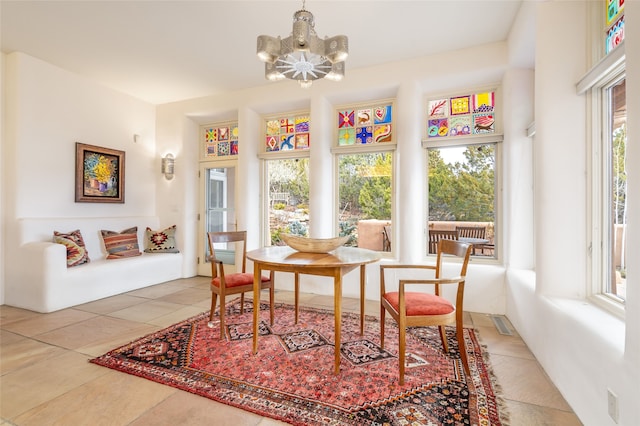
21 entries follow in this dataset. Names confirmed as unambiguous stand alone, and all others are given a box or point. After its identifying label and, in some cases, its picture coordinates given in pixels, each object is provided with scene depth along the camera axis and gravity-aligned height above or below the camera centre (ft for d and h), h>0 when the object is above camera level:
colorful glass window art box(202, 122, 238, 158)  16.21 +3.92
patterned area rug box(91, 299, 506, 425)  5.25 -3.53
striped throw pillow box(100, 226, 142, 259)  13.55 -1.51
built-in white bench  10.60 -2.35
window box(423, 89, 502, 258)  11.32 +1.60
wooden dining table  6.42 -1.17
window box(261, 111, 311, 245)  14.42 +1.81
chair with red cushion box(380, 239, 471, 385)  6.03 -2.11
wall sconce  16.14 +2.46
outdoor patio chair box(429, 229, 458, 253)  11.85 -1.02
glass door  16.33 +0.35
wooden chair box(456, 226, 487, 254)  11.43 -0.85
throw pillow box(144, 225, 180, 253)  15.48 -1.59
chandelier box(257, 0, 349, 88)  5.98 +3.33
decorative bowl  7.74 -0.86
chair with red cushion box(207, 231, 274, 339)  8.38 -2.13
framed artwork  13.29 +1.70
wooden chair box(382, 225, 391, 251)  12.89 -1.19
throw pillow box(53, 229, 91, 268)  11.59 -1.38
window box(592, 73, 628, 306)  5.59 +0.34
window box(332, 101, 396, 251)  12.85 +1.64
